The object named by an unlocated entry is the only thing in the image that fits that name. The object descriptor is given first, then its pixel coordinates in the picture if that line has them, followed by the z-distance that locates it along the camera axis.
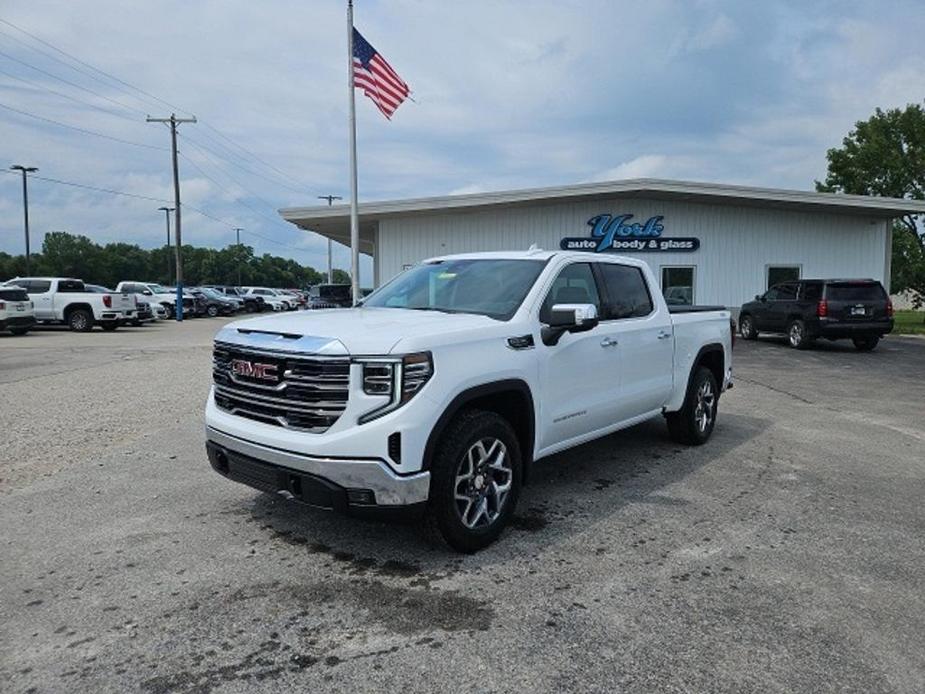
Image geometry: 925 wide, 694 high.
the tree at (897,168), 36.50
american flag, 17.38
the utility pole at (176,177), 37.41
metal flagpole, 17.81
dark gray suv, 16.33
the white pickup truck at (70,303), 23.86
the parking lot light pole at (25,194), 46.69
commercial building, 22.56
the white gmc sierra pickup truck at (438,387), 3.57
